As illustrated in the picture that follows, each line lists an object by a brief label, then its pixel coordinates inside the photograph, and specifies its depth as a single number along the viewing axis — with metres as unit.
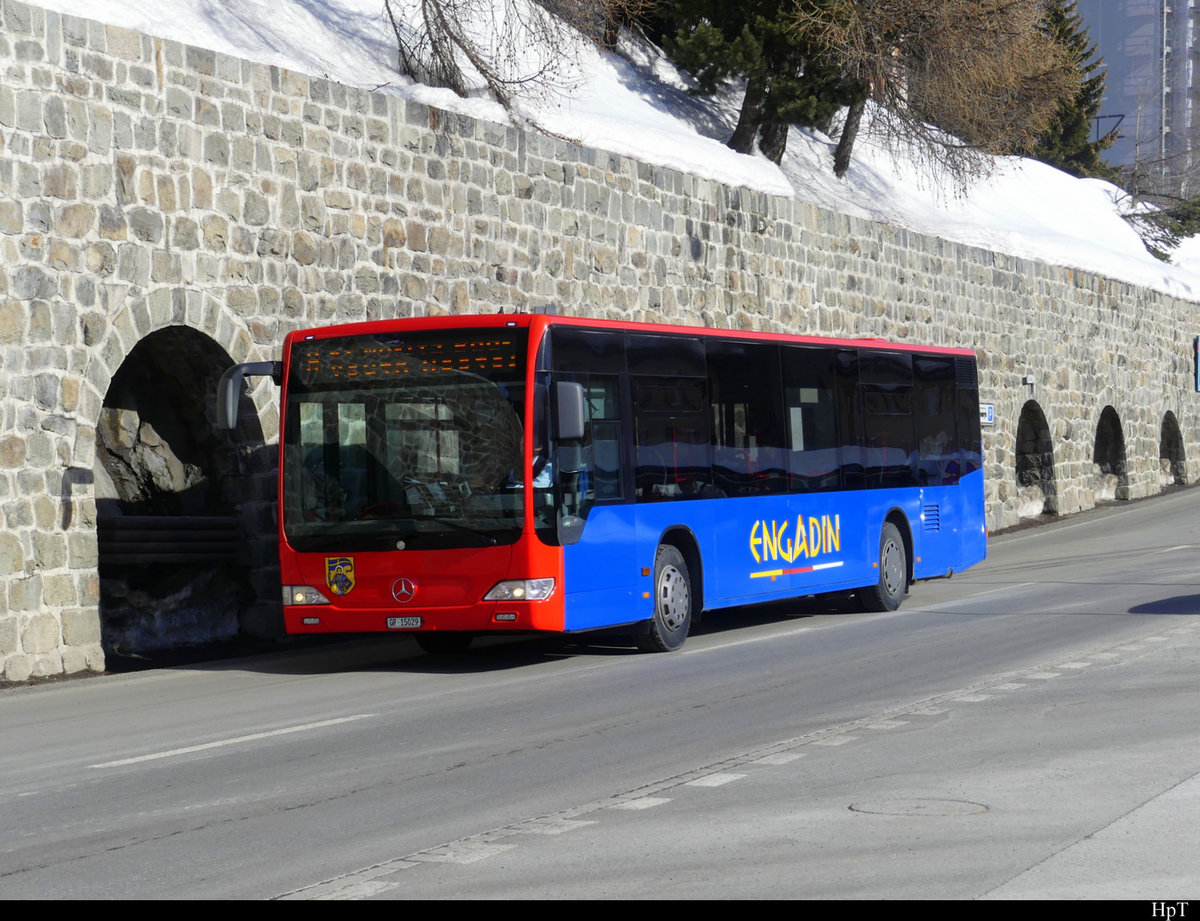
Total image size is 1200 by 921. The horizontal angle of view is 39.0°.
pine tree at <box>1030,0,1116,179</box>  69.69
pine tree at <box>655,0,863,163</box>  32.56
